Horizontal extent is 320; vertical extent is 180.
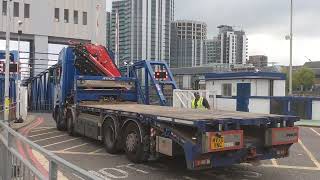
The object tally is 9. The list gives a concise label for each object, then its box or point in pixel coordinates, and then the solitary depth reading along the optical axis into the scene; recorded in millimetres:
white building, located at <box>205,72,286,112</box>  33312
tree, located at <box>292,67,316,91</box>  115312
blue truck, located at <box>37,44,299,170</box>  9531
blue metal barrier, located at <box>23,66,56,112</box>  32938
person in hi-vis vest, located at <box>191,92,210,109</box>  20844
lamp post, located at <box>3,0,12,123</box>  22284
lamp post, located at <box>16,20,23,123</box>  24802
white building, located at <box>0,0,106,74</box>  53812
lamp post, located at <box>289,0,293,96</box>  40556
